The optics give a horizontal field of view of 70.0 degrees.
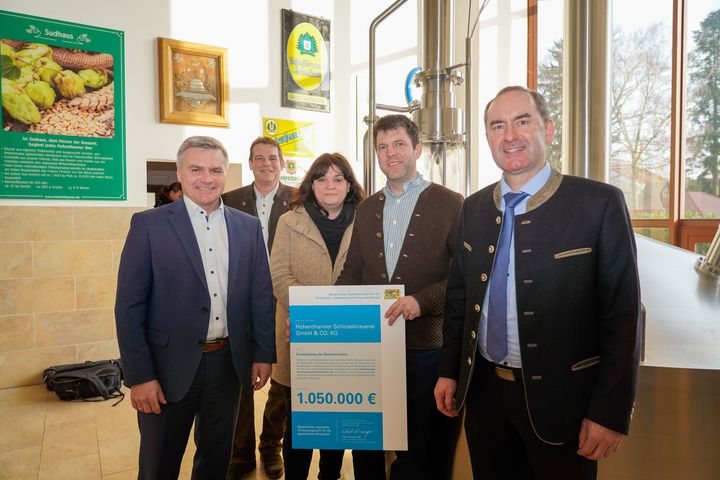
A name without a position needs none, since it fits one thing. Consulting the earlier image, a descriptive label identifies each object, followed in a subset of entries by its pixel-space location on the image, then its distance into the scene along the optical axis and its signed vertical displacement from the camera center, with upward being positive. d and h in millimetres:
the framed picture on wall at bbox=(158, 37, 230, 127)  4879 +1310
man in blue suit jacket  1744 -353
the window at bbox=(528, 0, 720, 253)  5586 +1128
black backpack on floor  4129 -1335
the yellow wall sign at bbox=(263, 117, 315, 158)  5562 +910
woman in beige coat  2176 -75
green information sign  4289 +936
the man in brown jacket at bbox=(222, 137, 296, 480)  2816 -119
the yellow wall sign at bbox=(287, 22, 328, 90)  5691 +1818
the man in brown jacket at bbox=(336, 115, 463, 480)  1852 -178
